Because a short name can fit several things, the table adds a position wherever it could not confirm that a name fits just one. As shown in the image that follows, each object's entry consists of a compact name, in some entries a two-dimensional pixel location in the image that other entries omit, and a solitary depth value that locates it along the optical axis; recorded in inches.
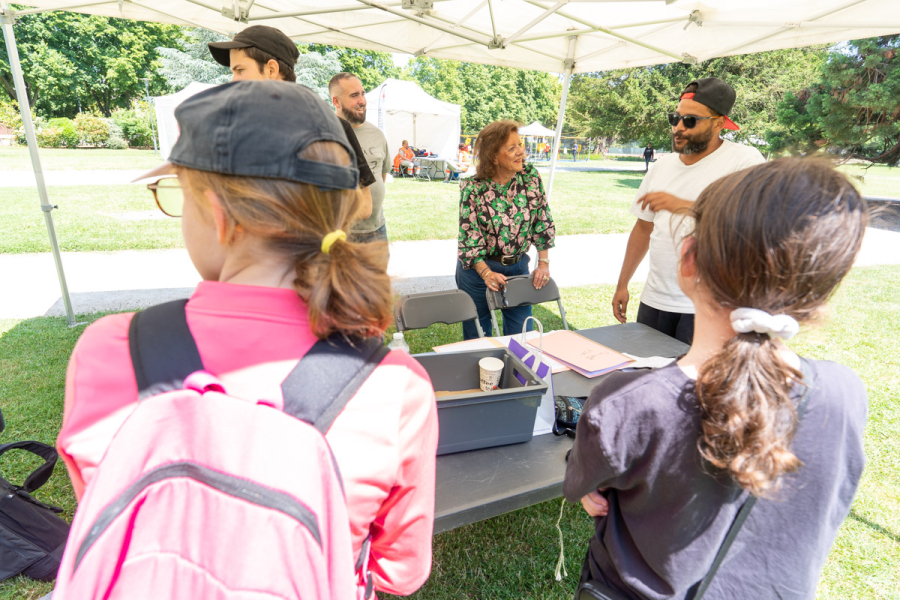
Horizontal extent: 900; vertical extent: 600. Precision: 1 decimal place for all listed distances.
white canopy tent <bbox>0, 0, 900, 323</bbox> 134.3
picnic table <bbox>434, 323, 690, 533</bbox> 57.1
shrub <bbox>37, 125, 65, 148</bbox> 991.6
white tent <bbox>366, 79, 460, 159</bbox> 673.0
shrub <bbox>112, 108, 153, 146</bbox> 1097.4
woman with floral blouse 125.3
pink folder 89.7
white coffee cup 73.1
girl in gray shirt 32.1
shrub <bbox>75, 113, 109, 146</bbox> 1042.1
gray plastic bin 62.0
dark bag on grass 75.4
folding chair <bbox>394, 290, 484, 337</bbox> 117.3
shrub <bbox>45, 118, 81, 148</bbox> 1014.4
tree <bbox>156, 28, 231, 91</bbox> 959.0
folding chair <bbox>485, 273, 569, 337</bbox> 128.1
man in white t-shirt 104.9
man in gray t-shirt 147.9
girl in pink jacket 25.4
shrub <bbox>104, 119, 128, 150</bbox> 1075.9
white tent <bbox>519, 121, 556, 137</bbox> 1075.9
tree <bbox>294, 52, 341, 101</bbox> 880.9
